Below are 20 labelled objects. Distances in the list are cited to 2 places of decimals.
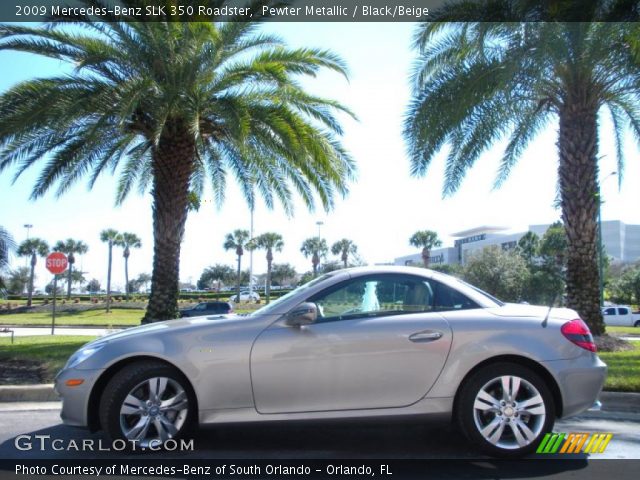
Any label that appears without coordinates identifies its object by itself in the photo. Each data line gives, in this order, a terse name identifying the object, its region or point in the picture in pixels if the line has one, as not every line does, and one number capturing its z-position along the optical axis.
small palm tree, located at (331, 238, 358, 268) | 54.91
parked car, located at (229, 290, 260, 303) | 57.34
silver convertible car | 4.63
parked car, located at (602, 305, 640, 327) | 36.00
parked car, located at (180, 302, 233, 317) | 27.47
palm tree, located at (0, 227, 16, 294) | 13.39
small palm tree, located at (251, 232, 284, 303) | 59.72
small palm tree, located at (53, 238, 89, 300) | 73.50
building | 82.69
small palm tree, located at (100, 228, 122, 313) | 65.62
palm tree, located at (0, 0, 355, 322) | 11.62
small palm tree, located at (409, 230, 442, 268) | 60.38
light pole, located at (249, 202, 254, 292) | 52.47
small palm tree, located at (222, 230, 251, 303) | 64.76
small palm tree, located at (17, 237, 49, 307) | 71.56
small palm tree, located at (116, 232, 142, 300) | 67.31
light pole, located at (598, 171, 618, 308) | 13.22
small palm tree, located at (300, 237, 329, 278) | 60.75
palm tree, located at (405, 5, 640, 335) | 10.12
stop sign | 17.45
